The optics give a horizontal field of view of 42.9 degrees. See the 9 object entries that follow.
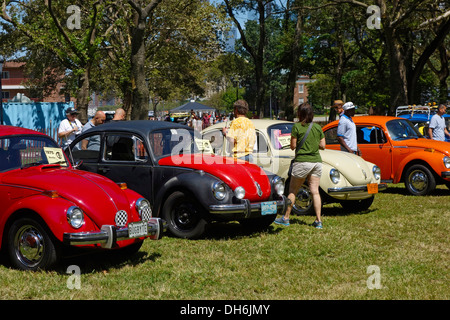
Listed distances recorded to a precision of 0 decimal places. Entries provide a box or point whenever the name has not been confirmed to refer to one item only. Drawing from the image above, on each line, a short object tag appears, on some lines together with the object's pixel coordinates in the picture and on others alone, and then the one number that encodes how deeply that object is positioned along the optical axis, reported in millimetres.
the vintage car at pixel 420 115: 17884
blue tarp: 26344
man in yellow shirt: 9016
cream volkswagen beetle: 9961
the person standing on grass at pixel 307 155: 8820
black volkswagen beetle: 7867
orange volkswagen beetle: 12555
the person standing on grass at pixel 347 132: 11680
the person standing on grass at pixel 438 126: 14961
